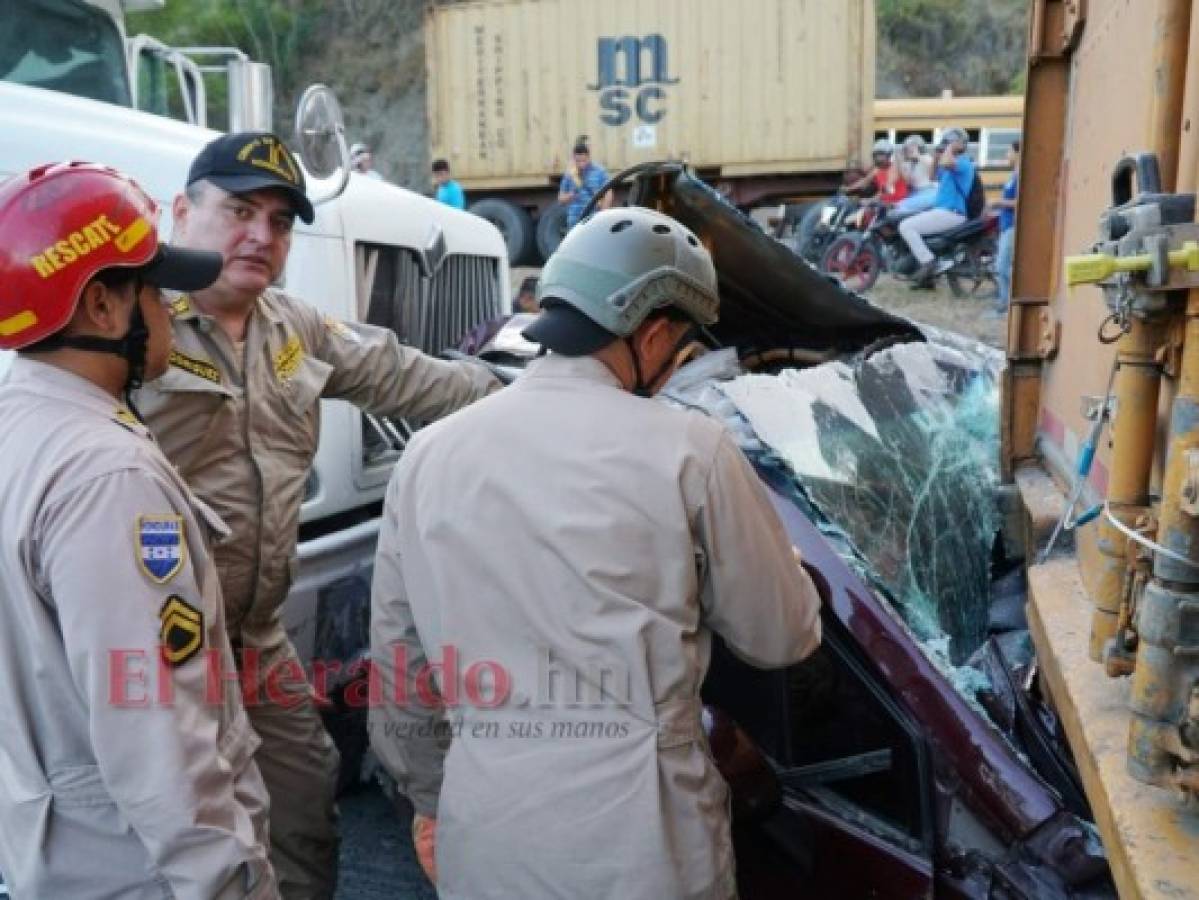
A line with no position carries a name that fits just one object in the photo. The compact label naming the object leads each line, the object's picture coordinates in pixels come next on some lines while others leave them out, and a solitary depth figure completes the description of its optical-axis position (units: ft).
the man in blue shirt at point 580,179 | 45.44
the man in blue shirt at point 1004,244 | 35.14
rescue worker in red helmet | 4.96
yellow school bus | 54.60
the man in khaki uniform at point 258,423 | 7.46
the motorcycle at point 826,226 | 43.21
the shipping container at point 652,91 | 47.75
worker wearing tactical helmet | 5.42
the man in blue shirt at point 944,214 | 39.99
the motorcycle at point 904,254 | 40.24
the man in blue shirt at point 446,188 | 42.29
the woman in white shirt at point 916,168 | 43.83
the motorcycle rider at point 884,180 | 43.70
